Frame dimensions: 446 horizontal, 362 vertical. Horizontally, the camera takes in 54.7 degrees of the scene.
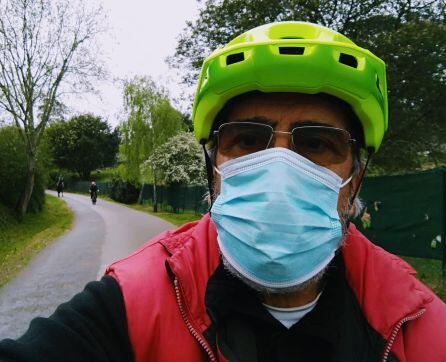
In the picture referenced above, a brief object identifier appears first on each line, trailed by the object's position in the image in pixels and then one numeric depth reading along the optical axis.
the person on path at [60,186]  41.59
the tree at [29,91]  19.53
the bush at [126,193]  36.84
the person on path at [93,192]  33.19
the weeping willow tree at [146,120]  26.23
